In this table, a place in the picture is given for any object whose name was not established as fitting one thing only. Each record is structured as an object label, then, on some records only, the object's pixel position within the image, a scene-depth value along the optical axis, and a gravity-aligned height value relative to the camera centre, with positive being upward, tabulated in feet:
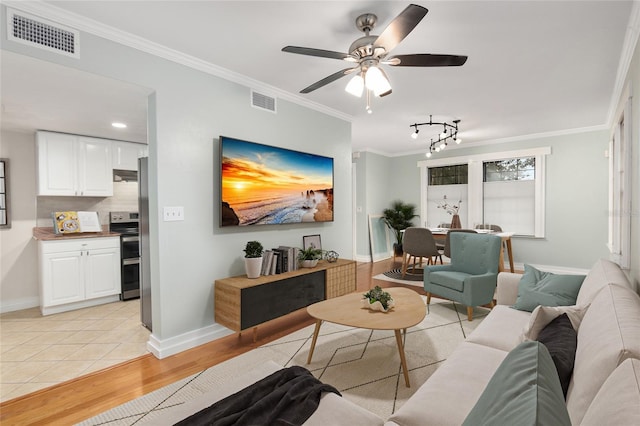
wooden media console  9.05 -2.75
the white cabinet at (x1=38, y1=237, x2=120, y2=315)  11.99 -2.54
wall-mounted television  9.93 +0.86
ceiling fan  6.63 +3.32
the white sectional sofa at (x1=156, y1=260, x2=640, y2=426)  2.46 -1.86
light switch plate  8.69 -0.11
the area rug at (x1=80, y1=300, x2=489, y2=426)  6.51 -4.04
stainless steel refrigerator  9.91 -1.12
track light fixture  15.81 +4.33
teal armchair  10.85 -2.47
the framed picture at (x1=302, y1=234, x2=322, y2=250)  12.71 -1.37
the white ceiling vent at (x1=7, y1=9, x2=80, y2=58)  6.57 +3.89
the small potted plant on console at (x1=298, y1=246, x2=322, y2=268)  11.50 -1.83
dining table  17.01 -1.56
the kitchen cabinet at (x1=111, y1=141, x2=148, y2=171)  14.65 +2.71
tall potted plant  23.64 -0.80
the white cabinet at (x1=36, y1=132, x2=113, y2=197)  12.78 +1.94
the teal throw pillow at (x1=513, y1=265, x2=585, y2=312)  7.02 -1.97
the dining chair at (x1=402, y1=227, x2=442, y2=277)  16.65 -1.96
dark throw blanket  3.84 -2.59
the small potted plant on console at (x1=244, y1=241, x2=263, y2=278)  9.82 -1.58
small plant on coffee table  8.09 -2.35
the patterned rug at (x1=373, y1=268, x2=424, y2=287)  16.61 -3.92
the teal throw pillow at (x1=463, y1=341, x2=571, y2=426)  2.05 -1.40
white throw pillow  4.90 -1.80
